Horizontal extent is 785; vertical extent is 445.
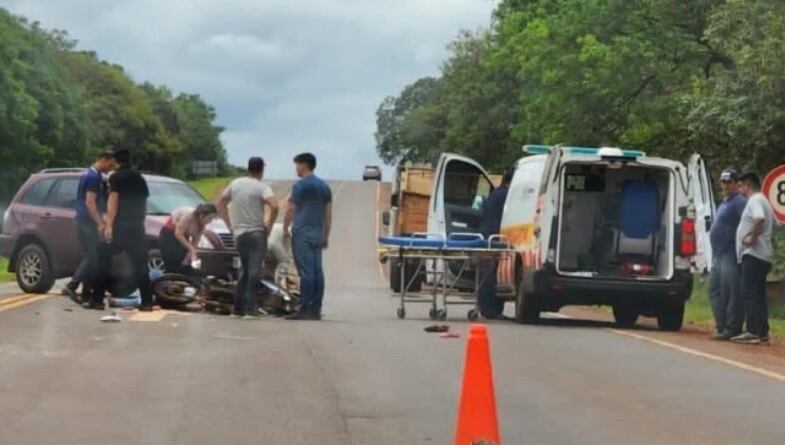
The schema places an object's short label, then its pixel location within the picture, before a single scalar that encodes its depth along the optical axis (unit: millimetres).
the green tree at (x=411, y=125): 116375
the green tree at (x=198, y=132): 139375
